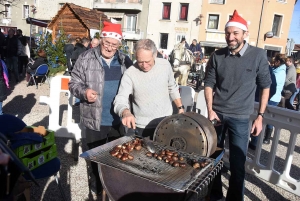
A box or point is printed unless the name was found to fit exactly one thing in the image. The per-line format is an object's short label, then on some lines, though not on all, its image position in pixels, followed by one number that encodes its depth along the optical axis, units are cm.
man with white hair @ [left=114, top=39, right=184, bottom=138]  244
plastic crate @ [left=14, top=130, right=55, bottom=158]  227
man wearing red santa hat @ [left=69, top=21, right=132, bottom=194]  263
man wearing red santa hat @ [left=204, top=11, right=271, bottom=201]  247
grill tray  161
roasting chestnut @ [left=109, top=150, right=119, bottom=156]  191
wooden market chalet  1234
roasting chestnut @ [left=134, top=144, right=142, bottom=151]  208
